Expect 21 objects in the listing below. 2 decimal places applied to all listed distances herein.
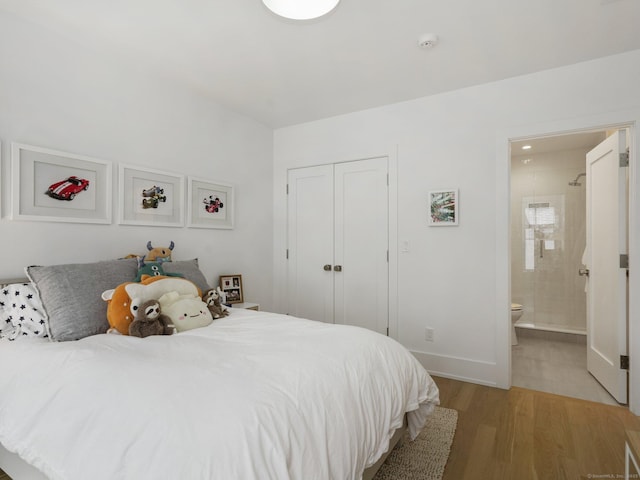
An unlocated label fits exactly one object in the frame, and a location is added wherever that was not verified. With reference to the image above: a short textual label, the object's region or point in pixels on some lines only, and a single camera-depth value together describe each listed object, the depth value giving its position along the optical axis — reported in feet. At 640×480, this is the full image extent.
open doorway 14.60
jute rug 5.94
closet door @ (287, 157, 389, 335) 11.55
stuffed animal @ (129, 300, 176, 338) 6.22
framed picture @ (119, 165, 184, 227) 8.78
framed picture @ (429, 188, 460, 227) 10.16
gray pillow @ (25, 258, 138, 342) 6.08
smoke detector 7.48
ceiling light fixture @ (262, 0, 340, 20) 5.73
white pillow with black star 6.10
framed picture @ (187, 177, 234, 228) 10.49
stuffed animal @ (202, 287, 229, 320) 7.85
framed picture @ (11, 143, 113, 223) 7.02
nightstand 11.00
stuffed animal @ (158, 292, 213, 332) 6.78
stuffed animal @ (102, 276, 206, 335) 6.31
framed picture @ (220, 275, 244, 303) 11.18
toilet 13.84
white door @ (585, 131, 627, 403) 8.57
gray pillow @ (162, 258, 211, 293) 8.31
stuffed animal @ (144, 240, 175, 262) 8.61
